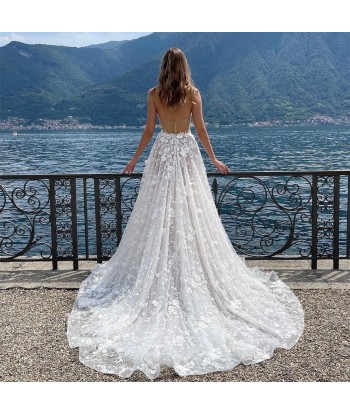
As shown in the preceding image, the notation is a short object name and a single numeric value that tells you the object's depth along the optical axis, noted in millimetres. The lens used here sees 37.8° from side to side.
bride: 3518
